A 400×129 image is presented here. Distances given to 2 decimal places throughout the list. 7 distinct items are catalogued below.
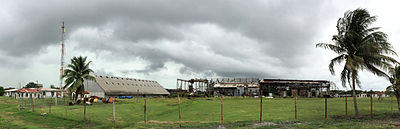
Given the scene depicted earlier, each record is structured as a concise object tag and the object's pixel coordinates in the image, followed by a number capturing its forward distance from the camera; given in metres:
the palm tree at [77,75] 49.94
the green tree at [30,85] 125.78
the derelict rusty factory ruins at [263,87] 75.31
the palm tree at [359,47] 20.64
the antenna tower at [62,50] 64.96
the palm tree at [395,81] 20.95
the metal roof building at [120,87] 67.77
